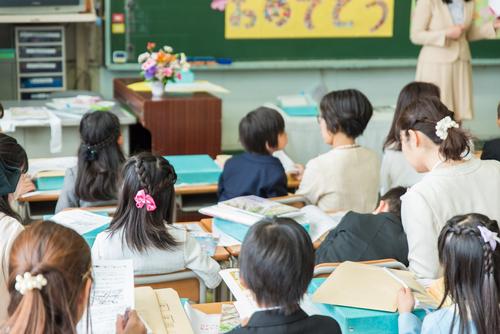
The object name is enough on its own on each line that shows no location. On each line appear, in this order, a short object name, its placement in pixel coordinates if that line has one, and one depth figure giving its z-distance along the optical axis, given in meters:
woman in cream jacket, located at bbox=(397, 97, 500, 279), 4.16
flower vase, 8.33
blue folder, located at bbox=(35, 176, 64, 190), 6.22
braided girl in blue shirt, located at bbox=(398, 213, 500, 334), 3.13
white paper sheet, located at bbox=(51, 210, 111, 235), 4.79
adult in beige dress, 8.68
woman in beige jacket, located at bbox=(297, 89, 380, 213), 5.86
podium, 8.14
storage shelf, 9.49
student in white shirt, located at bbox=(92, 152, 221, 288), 4.13
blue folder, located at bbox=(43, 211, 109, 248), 4.68
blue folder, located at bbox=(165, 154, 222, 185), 6.50
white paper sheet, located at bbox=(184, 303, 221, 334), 3.64
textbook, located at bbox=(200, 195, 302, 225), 5.05
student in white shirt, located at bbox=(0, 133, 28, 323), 3.56
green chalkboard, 10.34
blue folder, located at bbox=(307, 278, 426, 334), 3.44
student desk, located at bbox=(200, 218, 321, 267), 4.74
